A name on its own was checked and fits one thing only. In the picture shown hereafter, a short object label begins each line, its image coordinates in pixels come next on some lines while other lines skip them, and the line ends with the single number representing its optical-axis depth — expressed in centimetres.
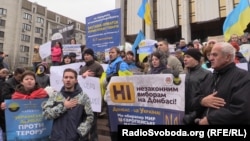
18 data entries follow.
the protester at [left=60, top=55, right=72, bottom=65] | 493
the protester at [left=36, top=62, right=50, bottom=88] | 455
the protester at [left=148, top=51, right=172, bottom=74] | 300
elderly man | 181
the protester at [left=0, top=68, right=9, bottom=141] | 277
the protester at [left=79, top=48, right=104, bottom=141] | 373
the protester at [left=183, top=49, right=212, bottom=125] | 230
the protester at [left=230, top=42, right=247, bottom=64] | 337
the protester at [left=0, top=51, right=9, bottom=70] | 537
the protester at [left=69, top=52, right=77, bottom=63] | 525
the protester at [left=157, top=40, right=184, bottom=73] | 335
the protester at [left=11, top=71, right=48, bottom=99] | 276
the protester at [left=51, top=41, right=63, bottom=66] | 590
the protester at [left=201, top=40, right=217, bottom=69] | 296
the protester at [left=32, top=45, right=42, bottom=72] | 627
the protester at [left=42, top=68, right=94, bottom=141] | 249
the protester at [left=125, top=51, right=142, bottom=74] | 441
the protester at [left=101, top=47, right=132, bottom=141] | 343
